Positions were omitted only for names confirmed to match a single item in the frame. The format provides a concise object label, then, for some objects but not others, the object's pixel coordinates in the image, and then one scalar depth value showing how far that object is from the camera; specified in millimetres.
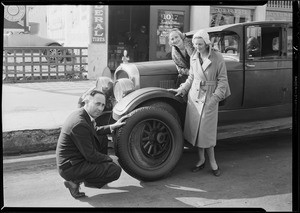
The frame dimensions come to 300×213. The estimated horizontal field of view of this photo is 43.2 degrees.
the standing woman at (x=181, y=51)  4619
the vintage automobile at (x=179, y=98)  4137
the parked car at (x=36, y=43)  10609
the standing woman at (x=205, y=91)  4246
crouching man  3623
